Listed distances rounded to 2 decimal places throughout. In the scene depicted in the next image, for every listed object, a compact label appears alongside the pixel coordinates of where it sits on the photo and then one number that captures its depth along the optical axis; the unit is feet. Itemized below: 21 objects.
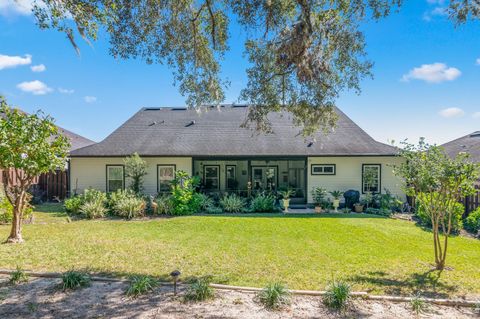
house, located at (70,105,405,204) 48.14
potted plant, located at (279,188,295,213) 44.93
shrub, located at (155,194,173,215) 39.52
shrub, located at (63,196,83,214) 39.27
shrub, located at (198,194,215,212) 42.88
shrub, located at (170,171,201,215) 40.01
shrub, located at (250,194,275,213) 43.47
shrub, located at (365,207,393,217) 41.27
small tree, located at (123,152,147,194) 45.24
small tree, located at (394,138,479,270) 17.47
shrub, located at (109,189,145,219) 37.63
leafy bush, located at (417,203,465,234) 30.30
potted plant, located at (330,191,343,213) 45.16
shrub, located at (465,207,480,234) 30.14
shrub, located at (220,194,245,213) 43.06
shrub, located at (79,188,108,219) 37.37
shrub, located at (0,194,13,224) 32.53
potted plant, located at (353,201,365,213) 44.39
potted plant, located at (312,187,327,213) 46.05
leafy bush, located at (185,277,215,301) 13.83
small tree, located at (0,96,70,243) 23.58
